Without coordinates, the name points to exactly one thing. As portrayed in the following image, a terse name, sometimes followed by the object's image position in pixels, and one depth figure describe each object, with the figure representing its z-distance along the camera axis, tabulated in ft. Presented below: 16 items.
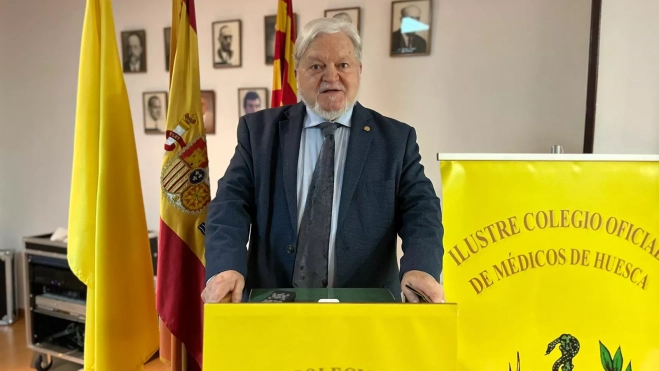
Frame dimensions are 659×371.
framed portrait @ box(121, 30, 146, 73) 9.59
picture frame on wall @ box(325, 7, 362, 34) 7.91
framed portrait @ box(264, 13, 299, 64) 8.61
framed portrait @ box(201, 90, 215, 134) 9.19
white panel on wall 5.47
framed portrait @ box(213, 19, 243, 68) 8.86
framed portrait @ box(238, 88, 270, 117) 8.82
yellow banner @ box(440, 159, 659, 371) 4.87
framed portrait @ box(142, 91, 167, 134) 9.60
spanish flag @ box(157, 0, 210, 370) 5.08
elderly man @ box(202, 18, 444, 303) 3.69
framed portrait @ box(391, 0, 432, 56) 7.53
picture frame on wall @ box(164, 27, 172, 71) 9.37
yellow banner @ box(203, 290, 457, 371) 2.31
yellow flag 4.63
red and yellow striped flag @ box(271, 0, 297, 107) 6.97
